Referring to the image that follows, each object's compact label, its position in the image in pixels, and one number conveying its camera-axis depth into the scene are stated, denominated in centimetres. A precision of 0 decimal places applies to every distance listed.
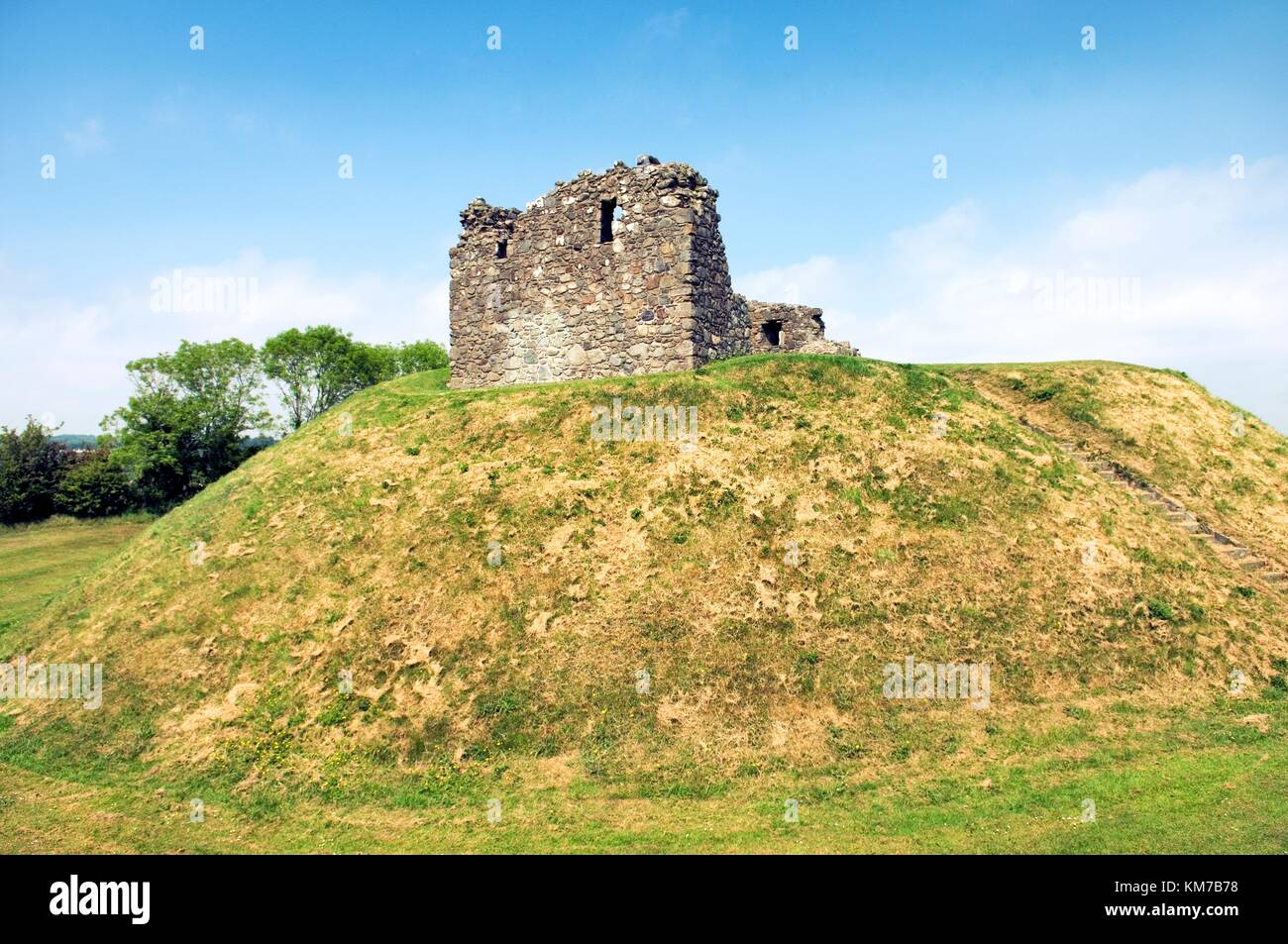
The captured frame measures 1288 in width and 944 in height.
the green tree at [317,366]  7831
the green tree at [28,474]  5644
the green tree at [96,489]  5862
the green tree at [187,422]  6262
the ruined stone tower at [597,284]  2450
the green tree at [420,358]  8738
